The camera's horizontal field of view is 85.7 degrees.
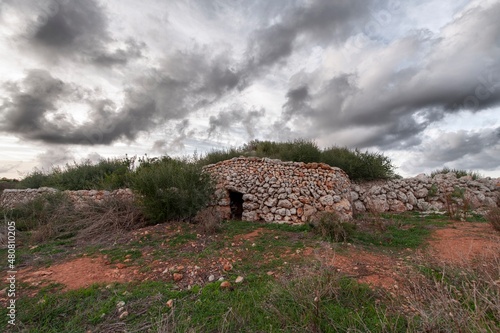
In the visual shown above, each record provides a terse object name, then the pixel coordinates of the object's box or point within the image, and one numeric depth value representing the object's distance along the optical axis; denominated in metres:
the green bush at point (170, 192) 6.72
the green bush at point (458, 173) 11.72
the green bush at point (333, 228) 5.43
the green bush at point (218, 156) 10.78
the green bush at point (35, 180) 14.38
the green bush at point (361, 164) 10.99
